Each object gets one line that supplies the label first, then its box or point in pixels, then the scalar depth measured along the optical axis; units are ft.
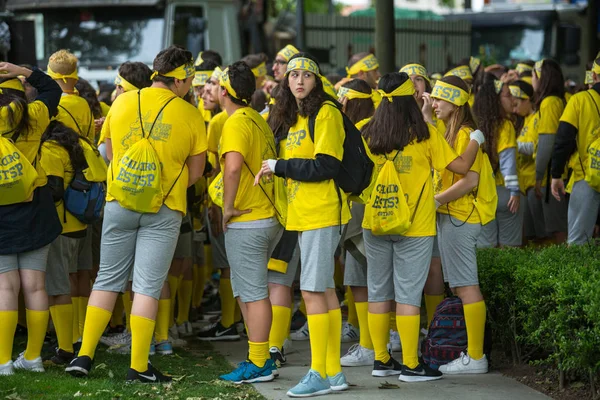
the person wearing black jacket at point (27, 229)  48.01
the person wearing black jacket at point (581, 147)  60.70
